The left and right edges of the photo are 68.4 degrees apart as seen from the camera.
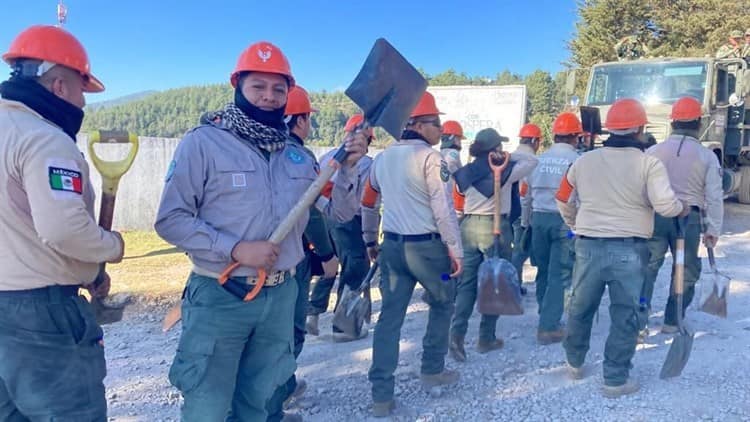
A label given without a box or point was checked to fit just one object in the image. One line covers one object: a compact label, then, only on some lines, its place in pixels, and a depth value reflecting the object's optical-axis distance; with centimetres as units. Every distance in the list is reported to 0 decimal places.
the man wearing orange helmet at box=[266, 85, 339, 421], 352
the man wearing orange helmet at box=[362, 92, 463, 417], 354
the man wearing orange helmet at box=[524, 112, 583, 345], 475
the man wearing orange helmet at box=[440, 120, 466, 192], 616
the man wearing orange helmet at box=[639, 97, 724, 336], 455
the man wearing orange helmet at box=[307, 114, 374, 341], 505
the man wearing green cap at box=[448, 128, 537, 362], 449
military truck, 947
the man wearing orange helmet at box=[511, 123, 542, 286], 582
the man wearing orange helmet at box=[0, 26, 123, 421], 184
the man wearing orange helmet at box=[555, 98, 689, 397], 362
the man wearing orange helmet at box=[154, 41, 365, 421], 220
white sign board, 1256
